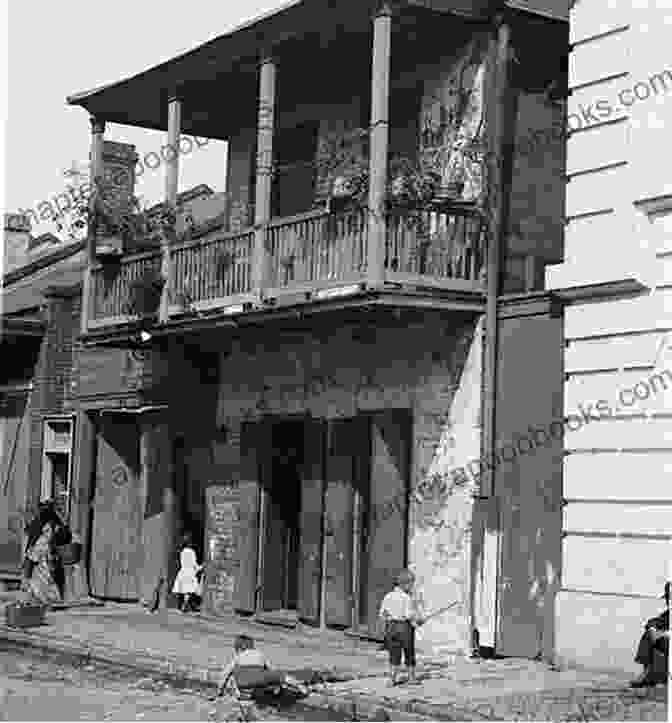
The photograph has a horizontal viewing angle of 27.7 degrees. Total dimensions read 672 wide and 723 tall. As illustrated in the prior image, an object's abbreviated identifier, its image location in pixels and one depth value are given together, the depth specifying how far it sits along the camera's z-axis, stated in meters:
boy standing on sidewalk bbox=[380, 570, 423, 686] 12.72
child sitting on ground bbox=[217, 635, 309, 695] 11.17
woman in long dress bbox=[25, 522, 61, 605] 19.12
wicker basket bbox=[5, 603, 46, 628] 16.81
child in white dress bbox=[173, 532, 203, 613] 18.67
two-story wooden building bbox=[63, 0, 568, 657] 14.12
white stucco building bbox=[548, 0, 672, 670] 12.28
